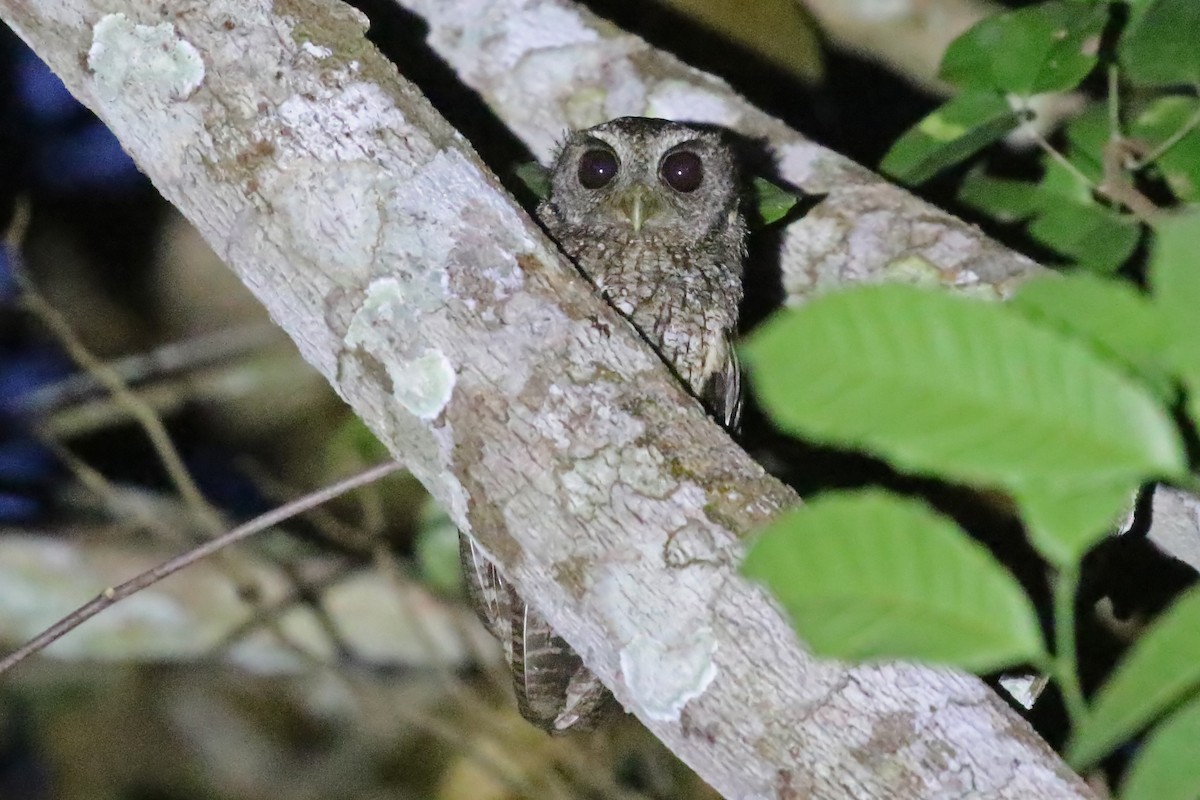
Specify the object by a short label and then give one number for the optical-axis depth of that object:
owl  5.18
